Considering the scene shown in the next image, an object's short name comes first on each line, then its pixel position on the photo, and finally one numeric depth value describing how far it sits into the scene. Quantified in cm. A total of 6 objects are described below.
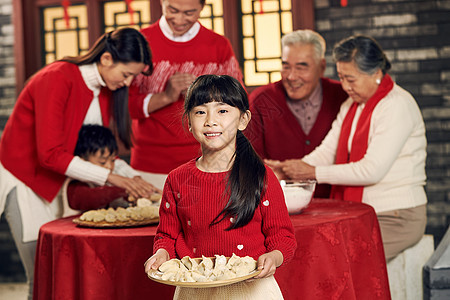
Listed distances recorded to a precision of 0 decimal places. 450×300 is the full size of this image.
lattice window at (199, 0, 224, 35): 451
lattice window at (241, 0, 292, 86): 445
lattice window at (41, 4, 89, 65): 472
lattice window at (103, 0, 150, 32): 461
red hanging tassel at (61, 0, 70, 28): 468
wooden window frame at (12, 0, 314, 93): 435
